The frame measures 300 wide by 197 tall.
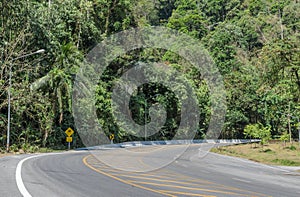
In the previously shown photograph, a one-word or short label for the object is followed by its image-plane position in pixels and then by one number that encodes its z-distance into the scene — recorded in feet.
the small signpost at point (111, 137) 164.80
